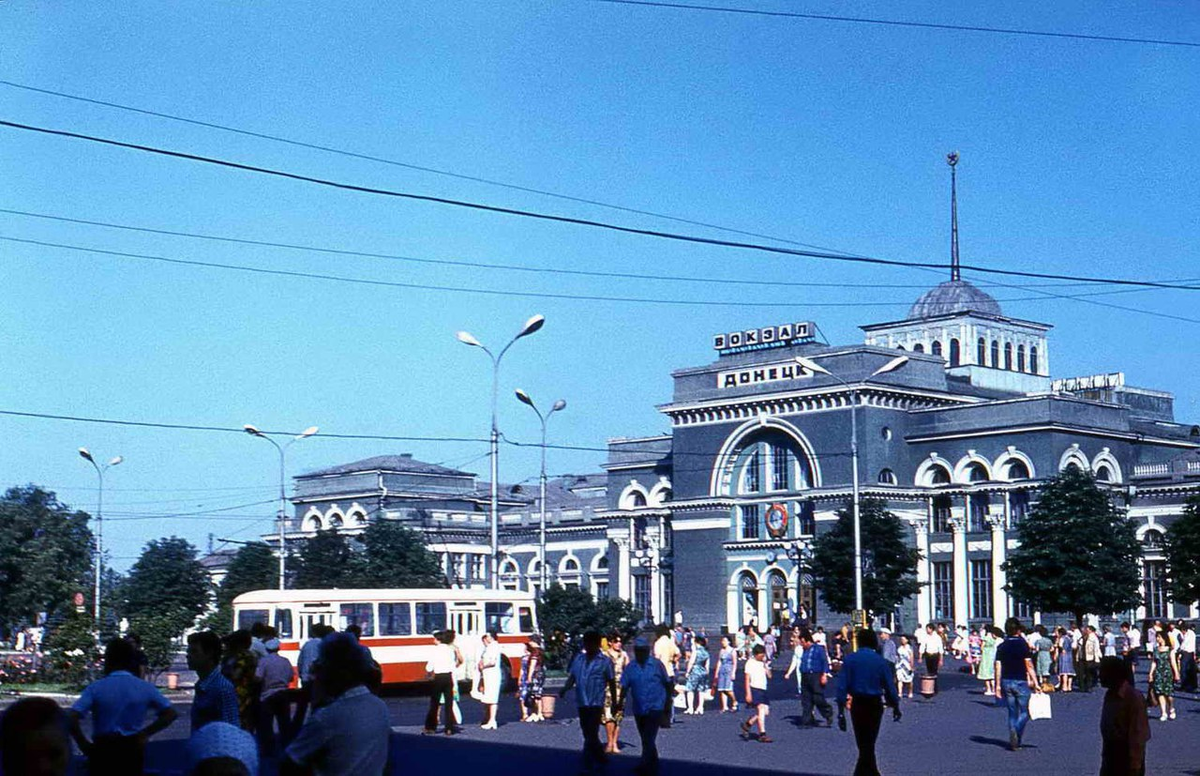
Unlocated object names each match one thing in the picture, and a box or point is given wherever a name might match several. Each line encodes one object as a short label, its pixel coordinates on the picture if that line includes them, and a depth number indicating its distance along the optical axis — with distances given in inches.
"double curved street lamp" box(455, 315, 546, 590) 1772.1
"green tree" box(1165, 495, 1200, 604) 2322.8
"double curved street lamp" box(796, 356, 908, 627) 2370.8
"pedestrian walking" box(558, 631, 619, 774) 774.5
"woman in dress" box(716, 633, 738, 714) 1347.2
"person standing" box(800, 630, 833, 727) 1124.5
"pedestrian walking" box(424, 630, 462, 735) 1055.6
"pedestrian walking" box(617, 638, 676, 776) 754.8
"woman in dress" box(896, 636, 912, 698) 1512.1
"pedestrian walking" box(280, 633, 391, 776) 309.6
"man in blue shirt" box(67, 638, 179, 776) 436.1
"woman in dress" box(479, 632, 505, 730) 1098.1
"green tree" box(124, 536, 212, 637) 3206.2
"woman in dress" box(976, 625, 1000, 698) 1487.5
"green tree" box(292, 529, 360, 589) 3182.3
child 1023.0
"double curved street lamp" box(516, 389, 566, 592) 2180.1
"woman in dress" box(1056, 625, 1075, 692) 1620.3
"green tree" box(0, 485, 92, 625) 2669.8
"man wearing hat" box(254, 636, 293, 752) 740.6
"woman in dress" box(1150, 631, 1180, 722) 1144.2
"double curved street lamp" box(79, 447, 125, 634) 2896.2
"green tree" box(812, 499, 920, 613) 2642.7
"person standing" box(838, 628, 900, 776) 685.9
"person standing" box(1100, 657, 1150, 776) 512.7
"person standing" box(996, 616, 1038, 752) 922.1
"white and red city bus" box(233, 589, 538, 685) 1612.9
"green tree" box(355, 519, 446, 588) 3137.3
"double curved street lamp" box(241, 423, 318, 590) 2559.1
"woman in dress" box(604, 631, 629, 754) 889.5
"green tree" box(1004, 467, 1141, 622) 2428.6
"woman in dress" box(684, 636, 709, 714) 1285.7
